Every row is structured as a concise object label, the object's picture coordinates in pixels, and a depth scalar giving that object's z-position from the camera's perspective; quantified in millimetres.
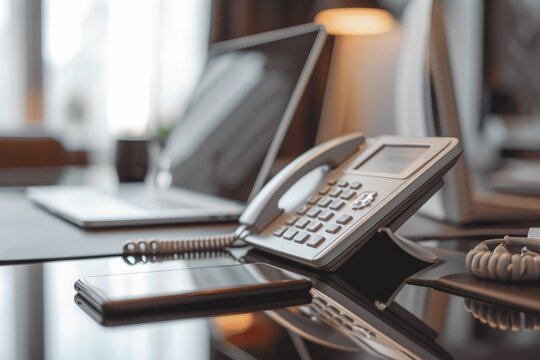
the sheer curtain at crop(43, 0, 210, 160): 3400
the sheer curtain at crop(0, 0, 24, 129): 3312
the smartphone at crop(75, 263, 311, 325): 464
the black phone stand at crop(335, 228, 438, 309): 570
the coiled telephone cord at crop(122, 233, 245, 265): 685
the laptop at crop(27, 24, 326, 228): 967
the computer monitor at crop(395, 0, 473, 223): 912
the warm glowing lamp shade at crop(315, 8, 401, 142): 1083
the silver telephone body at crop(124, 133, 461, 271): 599
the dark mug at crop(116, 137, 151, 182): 1588
